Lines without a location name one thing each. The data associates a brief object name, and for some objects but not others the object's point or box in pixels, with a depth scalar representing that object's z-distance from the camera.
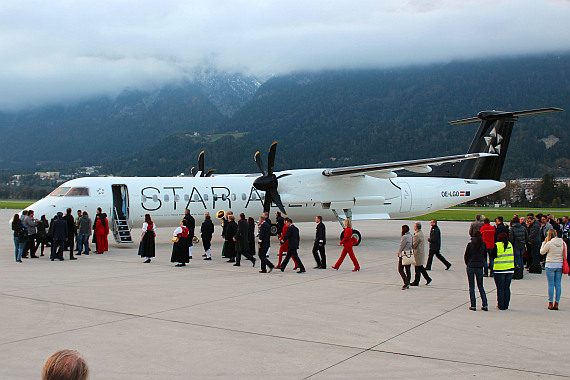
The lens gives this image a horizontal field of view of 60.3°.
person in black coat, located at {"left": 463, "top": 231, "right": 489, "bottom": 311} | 8.90
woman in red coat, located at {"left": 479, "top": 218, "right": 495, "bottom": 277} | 12.67
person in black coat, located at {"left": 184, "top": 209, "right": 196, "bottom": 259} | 17.81
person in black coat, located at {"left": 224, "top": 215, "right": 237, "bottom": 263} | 15.30
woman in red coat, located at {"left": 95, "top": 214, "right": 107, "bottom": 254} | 17.39
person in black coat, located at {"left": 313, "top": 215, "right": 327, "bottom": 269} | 13.69
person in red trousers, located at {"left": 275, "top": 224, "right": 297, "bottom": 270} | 13.78
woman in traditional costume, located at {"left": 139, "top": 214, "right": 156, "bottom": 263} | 15.02
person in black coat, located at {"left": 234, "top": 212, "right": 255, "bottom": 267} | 14.31
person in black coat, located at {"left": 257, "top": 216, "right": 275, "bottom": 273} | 13.23
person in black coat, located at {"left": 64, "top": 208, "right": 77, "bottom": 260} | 16.33
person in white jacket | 8.84
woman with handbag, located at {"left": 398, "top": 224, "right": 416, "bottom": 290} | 10.89
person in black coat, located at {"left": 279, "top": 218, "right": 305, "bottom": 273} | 13.10
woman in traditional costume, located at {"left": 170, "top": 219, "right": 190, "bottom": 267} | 14.26
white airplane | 19.30
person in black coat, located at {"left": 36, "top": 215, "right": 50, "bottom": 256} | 16.31
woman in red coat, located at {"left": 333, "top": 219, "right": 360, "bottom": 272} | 13.12
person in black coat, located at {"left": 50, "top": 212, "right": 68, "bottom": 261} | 15.30
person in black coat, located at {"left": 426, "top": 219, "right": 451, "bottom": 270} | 13.27
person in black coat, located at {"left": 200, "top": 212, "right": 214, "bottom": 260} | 16.19
